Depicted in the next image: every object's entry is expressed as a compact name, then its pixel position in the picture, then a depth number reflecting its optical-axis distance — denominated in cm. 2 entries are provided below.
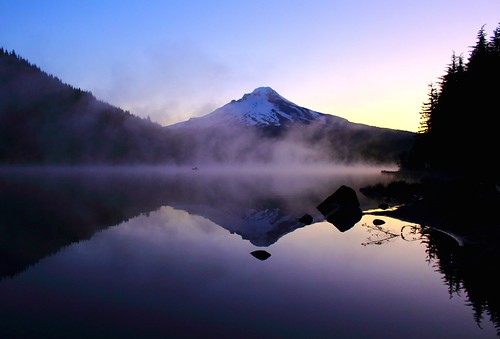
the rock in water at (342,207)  3619
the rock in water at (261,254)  2150
